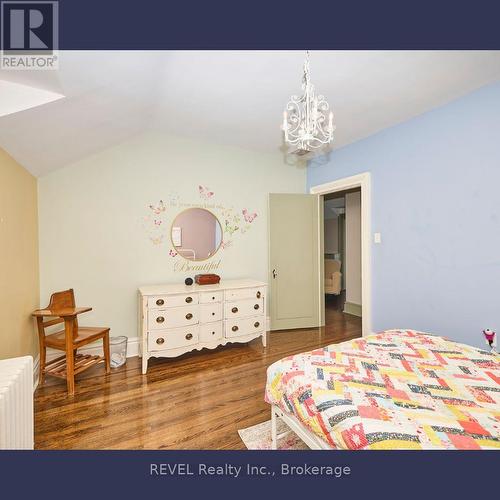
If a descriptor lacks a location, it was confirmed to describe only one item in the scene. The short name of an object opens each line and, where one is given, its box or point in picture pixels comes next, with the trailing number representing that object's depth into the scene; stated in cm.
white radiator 124
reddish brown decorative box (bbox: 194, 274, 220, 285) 329
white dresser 275
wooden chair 231
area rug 167
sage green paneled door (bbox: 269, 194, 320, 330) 396
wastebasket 285
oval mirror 342
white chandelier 164
